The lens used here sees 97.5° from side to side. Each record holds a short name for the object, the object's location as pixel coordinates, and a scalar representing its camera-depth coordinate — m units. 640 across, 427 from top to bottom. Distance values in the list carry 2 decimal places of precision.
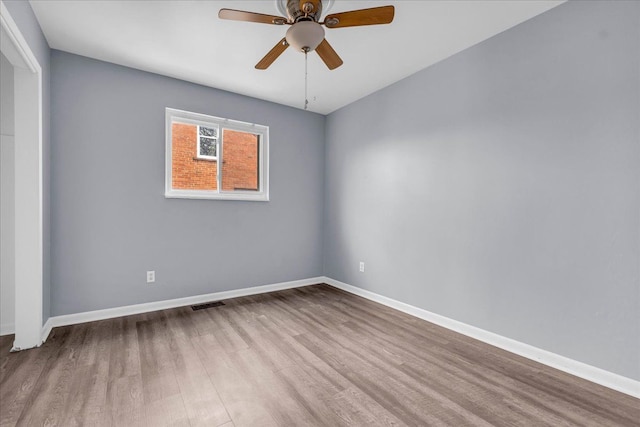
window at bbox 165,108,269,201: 3.34
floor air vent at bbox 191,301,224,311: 3.24
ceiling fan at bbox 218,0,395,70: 1.65
